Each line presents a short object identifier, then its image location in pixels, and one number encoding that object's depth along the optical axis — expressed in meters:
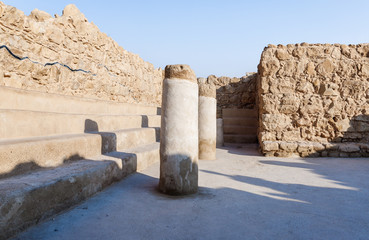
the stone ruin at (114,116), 2.79
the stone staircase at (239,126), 10.09
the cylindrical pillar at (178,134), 3.28
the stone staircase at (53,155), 2.19
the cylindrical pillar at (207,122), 6.30
